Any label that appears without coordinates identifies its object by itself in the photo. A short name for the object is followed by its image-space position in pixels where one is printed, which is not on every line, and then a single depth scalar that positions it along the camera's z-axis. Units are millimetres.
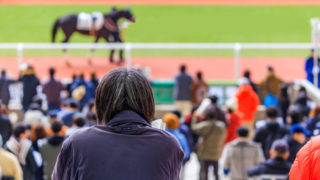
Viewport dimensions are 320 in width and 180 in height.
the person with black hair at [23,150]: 13492
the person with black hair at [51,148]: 13875
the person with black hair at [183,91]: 24875
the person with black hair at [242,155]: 14508
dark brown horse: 37219
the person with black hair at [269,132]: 15773
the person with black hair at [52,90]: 24000
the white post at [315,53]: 27047
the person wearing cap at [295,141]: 14062
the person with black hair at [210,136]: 16266
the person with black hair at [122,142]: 4594
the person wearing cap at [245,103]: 21312
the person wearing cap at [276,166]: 12266
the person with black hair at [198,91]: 24719
